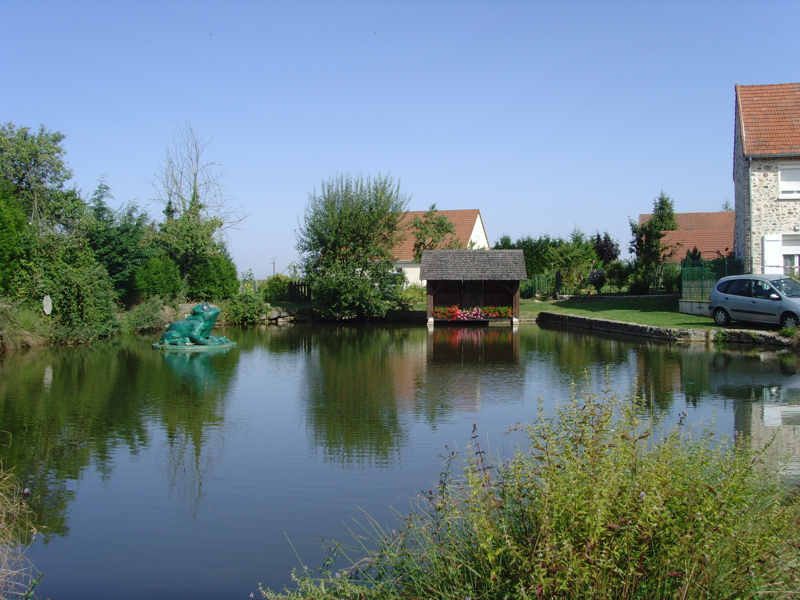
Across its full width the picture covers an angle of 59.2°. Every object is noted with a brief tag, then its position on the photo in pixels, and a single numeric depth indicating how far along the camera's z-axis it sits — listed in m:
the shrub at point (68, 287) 23.48
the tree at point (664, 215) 37.47
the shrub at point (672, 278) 37.16
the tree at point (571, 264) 41.28
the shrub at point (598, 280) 42.31
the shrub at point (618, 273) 40.59
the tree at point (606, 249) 47.06
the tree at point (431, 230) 41.34
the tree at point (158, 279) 30.55
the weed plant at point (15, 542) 5.17
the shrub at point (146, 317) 28.03
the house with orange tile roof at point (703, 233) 47.62
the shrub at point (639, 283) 38.62
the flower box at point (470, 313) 32.41
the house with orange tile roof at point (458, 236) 45.88
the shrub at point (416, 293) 38.44
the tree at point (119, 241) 28.66
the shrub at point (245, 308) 34.22
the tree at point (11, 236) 22.81
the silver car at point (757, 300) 20.16
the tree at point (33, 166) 31.53
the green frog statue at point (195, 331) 22.27
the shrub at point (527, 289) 43.09
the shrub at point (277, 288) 40.28
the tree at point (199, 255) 35.00
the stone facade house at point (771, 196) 25.48
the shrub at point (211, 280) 35.44
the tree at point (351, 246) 34.00
